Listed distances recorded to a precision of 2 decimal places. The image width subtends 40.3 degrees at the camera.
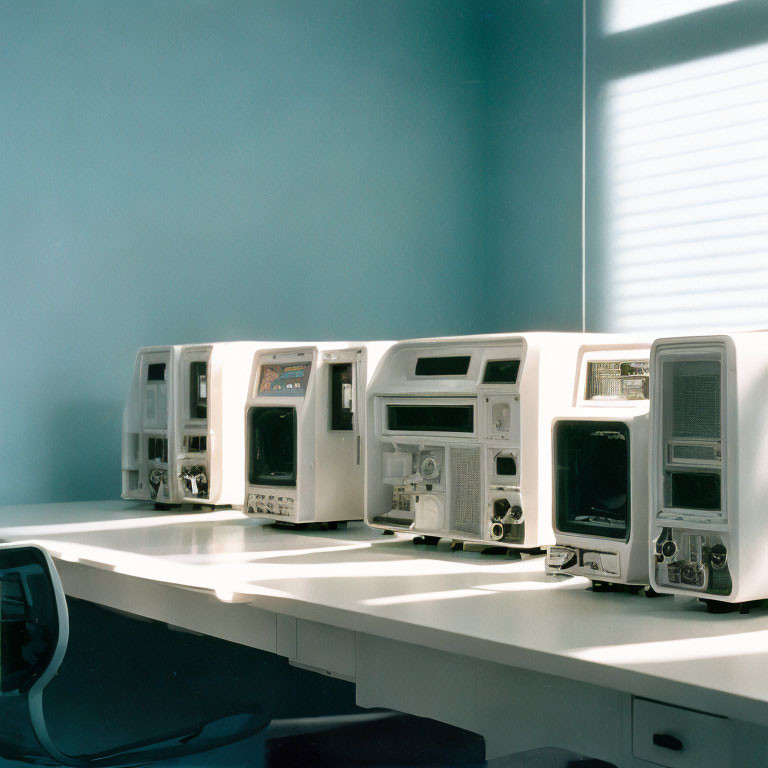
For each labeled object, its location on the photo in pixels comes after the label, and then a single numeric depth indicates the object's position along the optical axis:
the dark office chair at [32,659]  2.19
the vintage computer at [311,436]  3.18
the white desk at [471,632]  1.57
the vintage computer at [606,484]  2.20
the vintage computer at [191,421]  3.54
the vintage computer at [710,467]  1.96
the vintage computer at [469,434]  2.62
